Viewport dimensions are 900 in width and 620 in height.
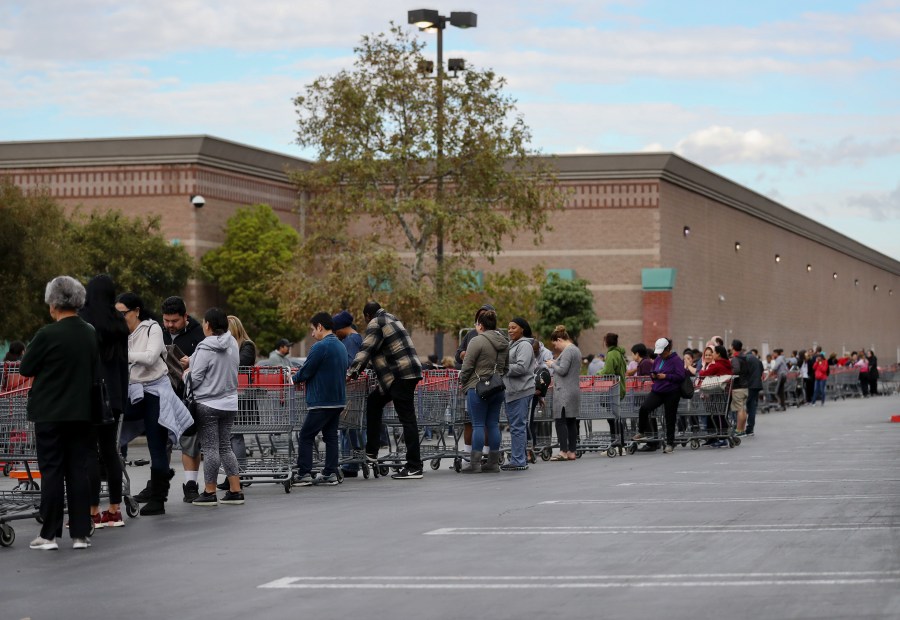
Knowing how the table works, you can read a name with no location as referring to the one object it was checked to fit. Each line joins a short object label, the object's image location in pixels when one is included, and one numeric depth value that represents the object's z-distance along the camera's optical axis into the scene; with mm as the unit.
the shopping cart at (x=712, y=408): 26297
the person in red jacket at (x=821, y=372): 54469
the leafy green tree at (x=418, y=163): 35562
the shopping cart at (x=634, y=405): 24623
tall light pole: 32688
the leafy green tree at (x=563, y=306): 57969
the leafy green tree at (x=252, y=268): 55031
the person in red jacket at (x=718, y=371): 26891
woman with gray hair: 11789
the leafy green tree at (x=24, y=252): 37875
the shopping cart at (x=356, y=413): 18812
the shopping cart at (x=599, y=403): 23886
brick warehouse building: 56656
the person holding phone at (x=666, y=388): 24406
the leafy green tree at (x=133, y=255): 50000
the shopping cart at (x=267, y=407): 17234
